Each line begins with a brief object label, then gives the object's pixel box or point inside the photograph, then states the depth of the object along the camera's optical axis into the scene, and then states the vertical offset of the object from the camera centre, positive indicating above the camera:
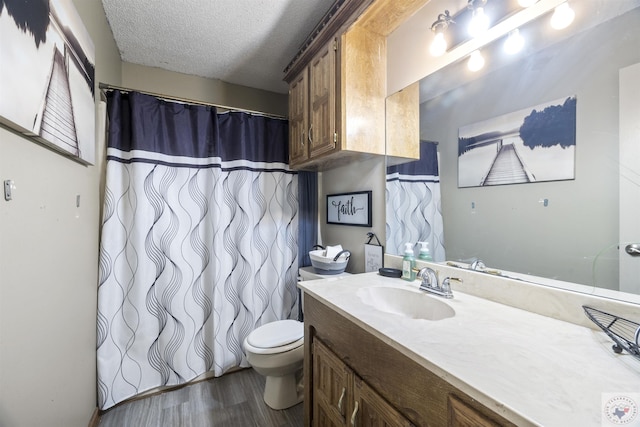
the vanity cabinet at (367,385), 0.60 -0.51
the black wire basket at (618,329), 0.62 -0.31
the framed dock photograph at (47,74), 0.70 +0.47
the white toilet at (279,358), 1.53 -0.86
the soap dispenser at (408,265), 1.34 -0.26
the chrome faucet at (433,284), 1.09 -0.31
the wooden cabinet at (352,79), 1.40 +0.80
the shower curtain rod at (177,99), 1.60 +0.82
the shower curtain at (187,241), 1.68 -0.20
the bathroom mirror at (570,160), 0.79 +0.18
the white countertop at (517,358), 0.48 -0.35
